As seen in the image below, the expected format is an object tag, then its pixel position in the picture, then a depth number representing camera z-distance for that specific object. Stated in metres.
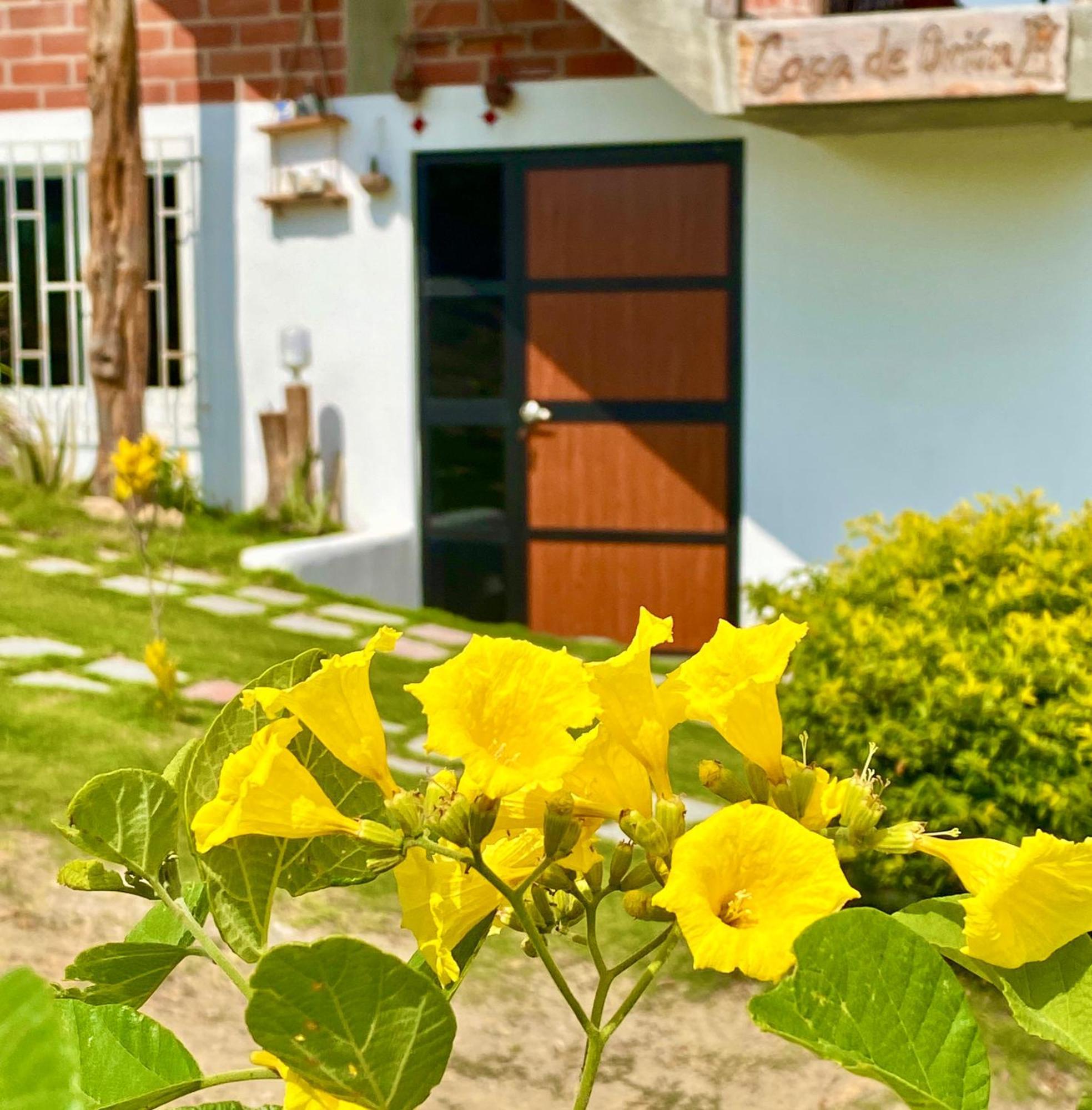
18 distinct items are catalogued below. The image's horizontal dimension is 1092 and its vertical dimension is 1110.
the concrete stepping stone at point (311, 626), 5.96
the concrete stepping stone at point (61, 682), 4.88
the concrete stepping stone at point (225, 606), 6.22
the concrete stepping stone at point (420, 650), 5.92
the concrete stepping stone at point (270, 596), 6.50
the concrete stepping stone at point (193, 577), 6.74
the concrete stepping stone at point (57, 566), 6.55
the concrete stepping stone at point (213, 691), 4.92
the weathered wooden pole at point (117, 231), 7.25
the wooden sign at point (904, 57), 5.03
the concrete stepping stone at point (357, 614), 6.39
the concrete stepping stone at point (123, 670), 5.10
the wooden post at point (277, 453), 7.58
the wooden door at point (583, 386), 7.09
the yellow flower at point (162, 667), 4.47
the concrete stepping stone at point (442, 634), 6.42
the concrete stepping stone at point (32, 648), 5.23
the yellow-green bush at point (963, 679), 2.89
